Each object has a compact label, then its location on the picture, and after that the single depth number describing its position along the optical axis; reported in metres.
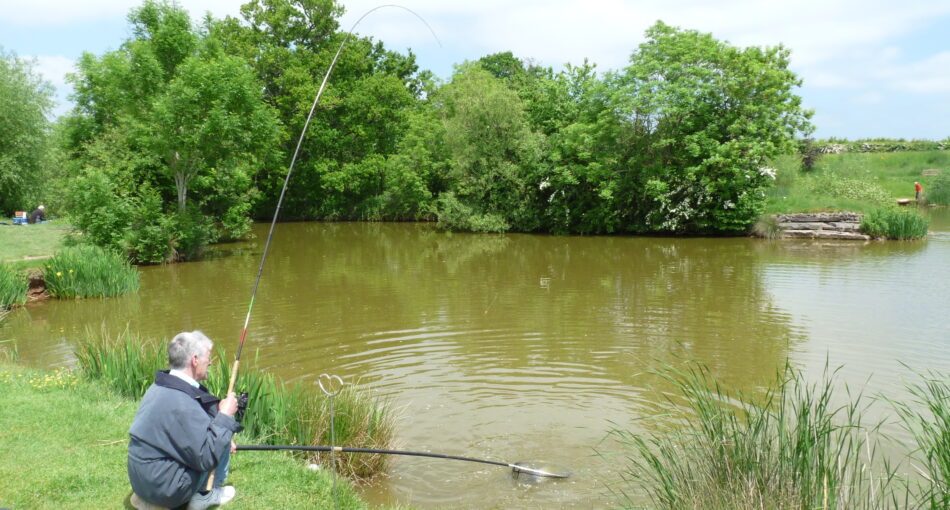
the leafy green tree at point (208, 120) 20.12
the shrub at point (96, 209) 19.42
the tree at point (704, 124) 27.05
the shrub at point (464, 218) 33.91
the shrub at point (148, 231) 20.55
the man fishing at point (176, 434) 4.04
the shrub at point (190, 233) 21.78
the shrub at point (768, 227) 28.36
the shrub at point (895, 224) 25.66
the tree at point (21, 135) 29.78
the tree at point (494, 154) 32.88
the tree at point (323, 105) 38.09
